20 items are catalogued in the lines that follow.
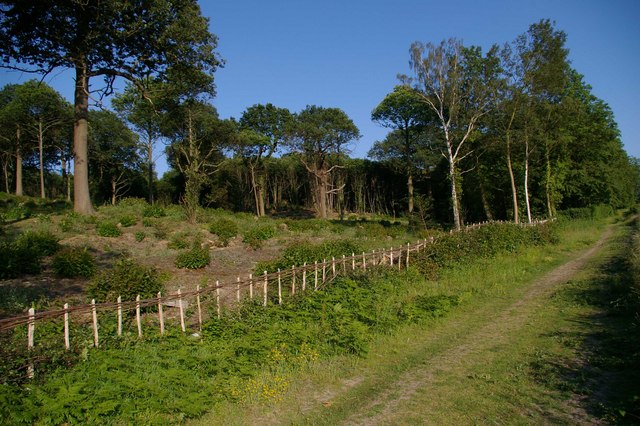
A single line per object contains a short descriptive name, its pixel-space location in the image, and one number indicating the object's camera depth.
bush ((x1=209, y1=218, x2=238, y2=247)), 20.54
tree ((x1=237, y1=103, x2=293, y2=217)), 47.22
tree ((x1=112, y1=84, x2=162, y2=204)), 42.31
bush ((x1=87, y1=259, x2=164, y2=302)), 9.71
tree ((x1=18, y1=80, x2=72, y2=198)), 37.78
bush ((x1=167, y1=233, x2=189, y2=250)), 18.70
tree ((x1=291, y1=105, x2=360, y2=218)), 43.59
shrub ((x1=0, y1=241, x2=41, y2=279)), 12.05
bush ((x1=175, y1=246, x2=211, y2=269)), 15.12
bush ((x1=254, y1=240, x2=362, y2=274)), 13.60
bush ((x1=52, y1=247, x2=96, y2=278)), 12.61
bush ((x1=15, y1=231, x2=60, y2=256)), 13.93
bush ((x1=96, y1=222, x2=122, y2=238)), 19.03
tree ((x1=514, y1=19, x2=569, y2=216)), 27.98
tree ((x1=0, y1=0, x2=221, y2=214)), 20.39
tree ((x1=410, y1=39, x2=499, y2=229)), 27.25
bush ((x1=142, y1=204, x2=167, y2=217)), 25.85
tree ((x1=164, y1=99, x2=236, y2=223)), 37.06
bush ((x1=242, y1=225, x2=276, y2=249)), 20.16
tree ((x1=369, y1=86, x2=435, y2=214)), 41.38
